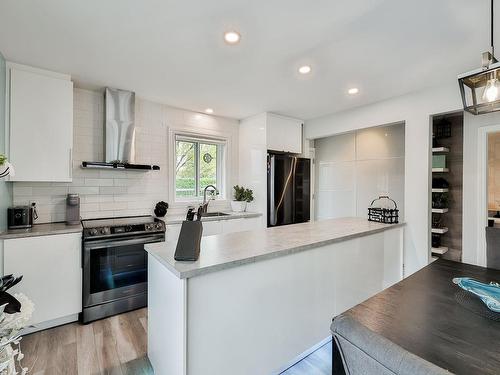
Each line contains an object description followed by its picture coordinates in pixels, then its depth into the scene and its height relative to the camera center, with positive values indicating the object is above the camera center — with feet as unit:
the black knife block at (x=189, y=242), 4.50 -1.03
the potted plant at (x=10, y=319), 1.99 -1.18
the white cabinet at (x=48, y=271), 6.85 -2.45
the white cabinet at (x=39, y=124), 7.38 +2.01
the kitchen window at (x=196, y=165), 12.14 +1.21
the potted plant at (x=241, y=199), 12.74 -0.58
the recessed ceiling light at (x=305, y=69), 7.51 +3.72
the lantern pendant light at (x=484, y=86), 3.67 +1.68
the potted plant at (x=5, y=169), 5.20 +0.43
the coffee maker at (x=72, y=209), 8.71 -0.76
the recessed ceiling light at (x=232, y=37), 5.83 +3.68
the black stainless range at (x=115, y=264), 7.80 -2.60
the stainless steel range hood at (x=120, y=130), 9.36 +2.27
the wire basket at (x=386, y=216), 9.26 -1.05
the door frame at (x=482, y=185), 8.70 +0.13
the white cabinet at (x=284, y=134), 12.28 +2.87
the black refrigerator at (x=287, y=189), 12.21 -0.05
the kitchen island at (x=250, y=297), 4.31 -2.32
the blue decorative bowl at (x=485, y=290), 3.33 -1.59
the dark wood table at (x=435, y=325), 2.54 -1.76
